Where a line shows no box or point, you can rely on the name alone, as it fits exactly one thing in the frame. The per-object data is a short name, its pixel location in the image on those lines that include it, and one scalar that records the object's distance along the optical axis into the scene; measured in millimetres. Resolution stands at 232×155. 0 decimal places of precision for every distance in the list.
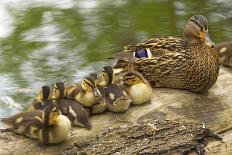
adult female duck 10375
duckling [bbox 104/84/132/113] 9414
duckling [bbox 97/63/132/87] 9727
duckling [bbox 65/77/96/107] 9328
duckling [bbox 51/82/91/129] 9055
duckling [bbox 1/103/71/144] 8555
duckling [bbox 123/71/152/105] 9727
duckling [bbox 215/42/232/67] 11297
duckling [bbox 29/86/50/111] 9195
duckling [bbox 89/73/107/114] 9344
